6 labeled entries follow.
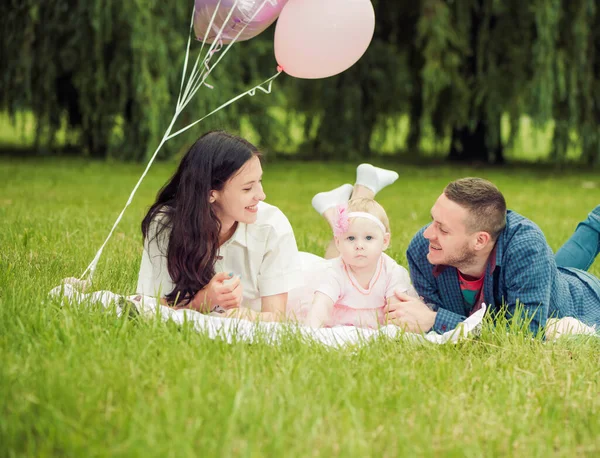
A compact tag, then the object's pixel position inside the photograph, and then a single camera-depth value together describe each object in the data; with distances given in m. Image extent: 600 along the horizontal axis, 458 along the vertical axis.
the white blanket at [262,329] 2.92
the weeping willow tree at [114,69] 8.79
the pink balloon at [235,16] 3.69
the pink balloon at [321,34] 3.76
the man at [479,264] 3.15
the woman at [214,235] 3.32
